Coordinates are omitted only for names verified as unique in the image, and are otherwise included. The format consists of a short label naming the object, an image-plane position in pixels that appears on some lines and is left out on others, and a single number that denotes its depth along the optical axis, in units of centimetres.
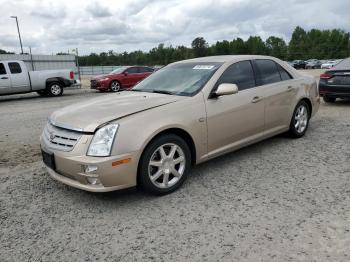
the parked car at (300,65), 5564
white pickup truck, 1460
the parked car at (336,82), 885
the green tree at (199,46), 9705
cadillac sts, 343
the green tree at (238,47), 9618
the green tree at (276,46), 9669
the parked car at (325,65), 5121
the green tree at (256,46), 9569
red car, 1781
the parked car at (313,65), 5575
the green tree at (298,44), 9494
